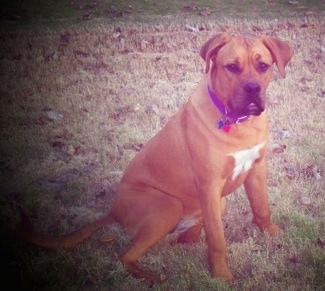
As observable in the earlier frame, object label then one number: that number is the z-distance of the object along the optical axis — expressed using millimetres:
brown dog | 2984
